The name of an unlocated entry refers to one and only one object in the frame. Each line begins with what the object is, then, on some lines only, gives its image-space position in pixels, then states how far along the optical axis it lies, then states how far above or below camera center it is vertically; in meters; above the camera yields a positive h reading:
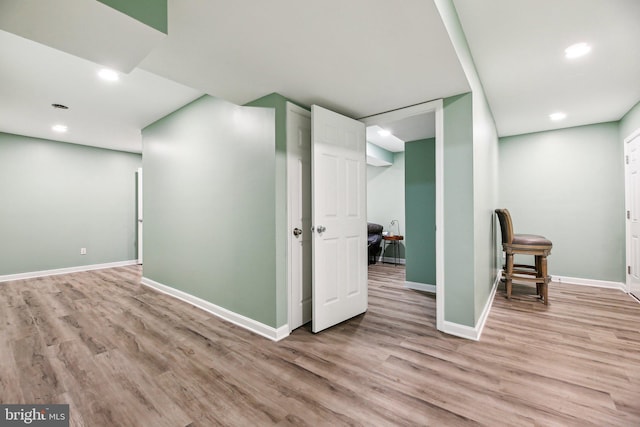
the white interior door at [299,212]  2.57 +0.02
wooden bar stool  3.33 -0.47
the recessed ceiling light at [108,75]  2.65 +1.38
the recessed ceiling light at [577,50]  2.21 +1.33
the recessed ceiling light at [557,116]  3.75 +1.33
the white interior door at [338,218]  2.53 -0.04
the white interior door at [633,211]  3.43 +0.01
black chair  6.11 -0.55
